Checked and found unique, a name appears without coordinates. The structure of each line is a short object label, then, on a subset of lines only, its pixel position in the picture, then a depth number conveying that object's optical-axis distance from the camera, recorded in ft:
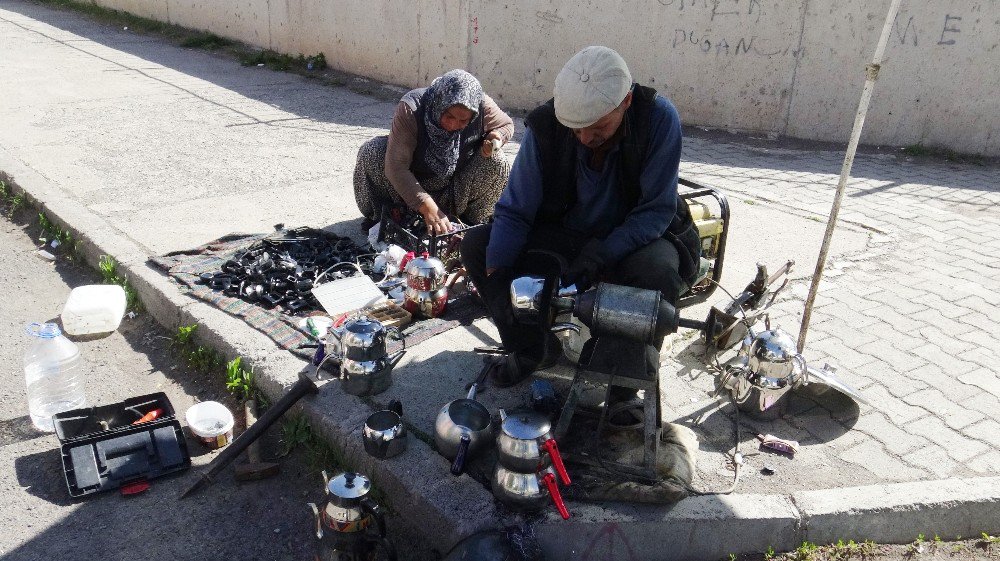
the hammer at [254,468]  9.81
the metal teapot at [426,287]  12.31
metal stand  8.48
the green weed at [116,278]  14.01
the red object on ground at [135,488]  9.37
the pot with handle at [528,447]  7.96
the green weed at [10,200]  18.17
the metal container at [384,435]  9.04
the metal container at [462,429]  8.85
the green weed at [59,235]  15.96
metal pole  9.41
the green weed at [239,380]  11.35
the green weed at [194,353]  12.13
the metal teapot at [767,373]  9.59
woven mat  12.05
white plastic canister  12.83
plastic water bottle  10.80
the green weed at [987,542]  8.95
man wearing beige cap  9.33
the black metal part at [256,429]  9.64
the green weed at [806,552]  8.61
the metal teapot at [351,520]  7.84
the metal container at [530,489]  8.07
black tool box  9.36
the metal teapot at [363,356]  10.02
